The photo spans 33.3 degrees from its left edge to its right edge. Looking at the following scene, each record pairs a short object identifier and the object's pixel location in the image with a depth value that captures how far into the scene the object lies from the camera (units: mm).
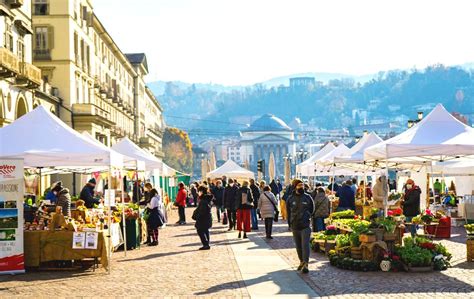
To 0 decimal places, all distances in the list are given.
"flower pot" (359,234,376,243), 16516
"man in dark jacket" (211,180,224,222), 35812
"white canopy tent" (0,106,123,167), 17938
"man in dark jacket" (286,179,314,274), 16359
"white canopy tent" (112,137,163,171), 33812
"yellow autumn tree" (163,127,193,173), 142375
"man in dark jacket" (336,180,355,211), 28675
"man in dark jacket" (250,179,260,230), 29609
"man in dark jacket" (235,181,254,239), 25391
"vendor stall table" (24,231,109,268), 17266
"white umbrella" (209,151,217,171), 62641
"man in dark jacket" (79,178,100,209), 23906
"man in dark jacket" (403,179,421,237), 21500
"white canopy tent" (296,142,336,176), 40000
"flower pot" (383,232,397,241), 16734
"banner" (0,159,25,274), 16656
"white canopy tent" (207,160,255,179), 47406
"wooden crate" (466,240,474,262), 17531
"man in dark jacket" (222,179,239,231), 28641
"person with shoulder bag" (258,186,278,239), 24750
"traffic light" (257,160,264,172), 53606
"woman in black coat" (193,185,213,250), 21703
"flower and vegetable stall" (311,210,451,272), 16094
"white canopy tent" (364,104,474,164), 18781
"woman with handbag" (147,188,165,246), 23547
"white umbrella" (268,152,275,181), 50850
